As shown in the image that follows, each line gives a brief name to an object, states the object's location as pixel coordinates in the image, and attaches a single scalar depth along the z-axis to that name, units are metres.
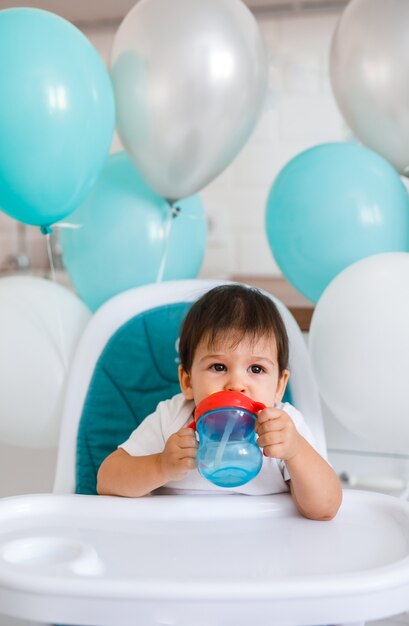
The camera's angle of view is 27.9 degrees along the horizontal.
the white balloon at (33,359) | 1.39
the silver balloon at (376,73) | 1.45
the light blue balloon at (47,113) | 1.23
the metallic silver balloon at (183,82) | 1.38
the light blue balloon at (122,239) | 1.50
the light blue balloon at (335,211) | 1.42
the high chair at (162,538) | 0.79
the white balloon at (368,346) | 1.20
